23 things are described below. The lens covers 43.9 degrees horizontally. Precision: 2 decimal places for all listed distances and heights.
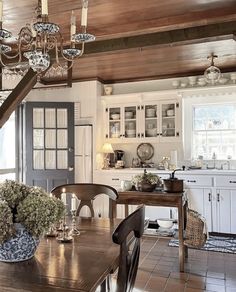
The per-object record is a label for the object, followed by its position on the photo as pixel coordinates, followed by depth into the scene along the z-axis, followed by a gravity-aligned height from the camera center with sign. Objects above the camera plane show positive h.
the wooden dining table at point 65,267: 1.10 -0.52
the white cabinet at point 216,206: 4.29 -0.87
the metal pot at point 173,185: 3.24 -0.41
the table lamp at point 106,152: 5.30 -0.06
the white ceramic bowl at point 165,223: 4.34 -1.11
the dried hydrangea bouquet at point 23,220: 1.30 -0.32
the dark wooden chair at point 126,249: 1.15 -0.43
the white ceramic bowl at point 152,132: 5.28 +0.30
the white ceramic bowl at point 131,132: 5.42 +0.31
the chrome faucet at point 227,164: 4.93 -0.27
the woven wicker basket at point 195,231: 3.12 -0.89
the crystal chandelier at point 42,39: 1.68 +0.75
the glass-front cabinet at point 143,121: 5.17 +0.50
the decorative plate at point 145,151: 5.43 -0.05
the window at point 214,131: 5.04 +0.30
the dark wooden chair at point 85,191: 2.42 -0.35
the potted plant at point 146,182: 3.28 -0.38
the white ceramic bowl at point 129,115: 5.43 +0.62
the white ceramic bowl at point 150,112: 5.30 +0.66
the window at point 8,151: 4.87 -0.03
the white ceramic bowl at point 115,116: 5.49 +0.61
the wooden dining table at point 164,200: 3.07 -0.56
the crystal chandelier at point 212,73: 4.04 +1.05
